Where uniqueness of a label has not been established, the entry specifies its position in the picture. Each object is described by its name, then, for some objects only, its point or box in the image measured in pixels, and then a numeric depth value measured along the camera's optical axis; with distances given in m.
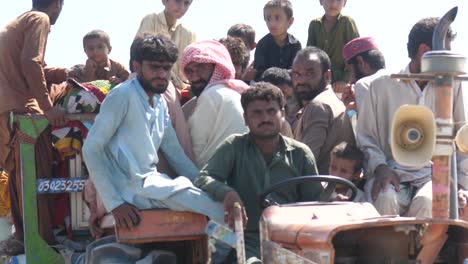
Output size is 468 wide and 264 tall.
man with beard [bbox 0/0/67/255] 6.55
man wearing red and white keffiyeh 5.80
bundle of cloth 6.49
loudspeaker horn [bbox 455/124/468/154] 4.40
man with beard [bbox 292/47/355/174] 6.10
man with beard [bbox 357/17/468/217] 5.71
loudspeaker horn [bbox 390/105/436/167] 4.57
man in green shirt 5.16
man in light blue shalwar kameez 5.15
